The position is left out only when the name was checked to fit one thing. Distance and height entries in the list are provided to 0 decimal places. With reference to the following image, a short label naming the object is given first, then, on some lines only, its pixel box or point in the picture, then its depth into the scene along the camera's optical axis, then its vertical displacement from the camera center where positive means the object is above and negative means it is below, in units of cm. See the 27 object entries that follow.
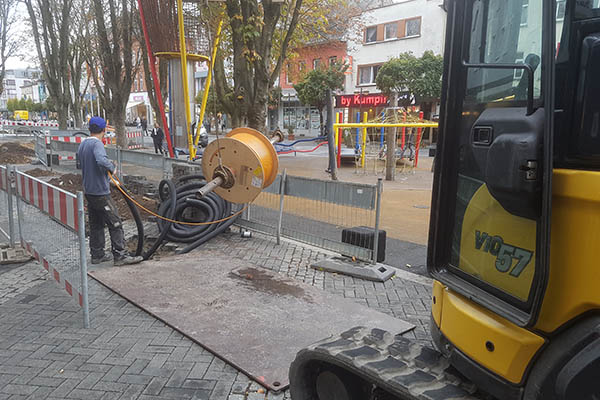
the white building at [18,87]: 11059 +1073
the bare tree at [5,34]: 2144 +467
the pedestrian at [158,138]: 2160 -44
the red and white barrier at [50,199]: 400 -76
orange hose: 558 -120
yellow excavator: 145 -31
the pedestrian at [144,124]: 3814 +38
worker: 548 -87
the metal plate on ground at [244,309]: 361 -173
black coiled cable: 639 -124
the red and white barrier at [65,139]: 1362 -43
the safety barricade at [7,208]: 581 -116
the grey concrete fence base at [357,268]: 539 -166
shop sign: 3209 +259
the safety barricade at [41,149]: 1485 -83
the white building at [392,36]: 3319 +791
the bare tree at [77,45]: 2164 +452
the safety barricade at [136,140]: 2714 -77
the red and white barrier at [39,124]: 2963 +4
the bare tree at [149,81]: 1633 +190
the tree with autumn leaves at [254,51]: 789 +147
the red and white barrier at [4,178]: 579 -72
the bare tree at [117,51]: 1591 +304
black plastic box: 580 -135
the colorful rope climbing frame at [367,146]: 1599 -41
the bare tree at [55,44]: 1831 +369
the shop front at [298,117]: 4537 +175
